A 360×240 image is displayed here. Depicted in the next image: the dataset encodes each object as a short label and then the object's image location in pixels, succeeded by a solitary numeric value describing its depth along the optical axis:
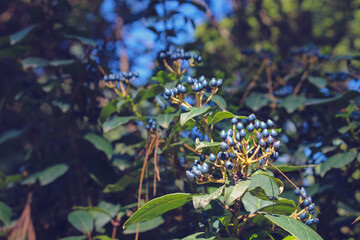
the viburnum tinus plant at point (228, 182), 0.78
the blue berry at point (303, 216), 0.82
